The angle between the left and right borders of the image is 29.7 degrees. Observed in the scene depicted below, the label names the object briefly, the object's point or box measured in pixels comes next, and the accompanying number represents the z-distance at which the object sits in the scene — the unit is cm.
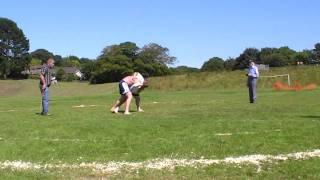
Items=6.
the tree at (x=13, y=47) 15488
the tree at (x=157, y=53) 17020
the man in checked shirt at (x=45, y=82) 2319
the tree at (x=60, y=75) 16359
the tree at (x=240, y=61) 18534
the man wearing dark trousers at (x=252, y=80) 2983
